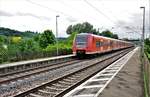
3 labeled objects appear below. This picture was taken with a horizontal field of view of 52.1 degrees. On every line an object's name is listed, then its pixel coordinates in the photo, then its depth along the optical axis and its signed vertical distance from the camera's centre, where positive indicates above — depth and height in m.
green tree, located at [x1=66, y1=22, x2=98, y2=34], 71.82 +8.40
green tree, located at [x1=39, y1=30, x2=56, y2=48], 58.95 +2.68
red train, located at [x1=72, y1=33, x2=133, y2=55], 18.07 +0.08
